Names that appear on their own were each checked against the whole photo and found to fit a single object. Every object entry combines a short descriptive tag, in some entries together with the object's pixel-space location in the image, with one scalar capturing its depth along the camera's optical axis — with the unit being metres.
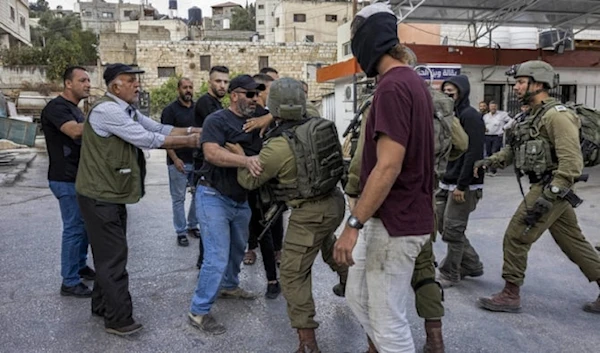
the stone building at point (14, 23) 33.44
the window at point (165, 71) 32.43
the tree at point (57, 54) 30.88
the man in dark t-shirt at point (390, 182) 2.17
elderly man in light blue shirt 3.32
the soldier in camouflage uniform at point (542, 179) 3.48
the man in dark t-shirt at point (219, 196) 3.44
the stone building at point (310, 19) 44.97
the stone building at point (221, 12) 73.92
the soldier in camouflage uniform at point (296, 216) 3.02
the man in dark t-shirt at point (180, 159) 5.58
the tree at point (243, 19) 67.62
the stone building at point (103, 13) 63.00
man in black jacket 4.19
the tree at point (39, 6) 84.18
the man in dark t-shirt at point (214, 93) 5.18
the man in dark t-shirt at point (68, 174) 4.01
